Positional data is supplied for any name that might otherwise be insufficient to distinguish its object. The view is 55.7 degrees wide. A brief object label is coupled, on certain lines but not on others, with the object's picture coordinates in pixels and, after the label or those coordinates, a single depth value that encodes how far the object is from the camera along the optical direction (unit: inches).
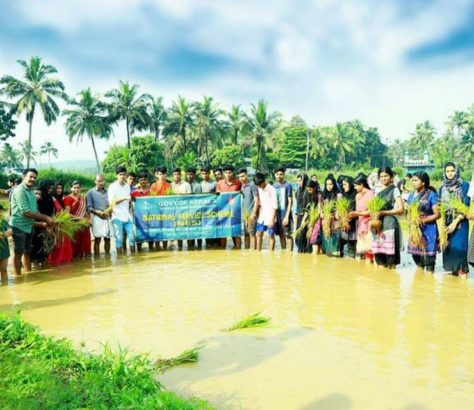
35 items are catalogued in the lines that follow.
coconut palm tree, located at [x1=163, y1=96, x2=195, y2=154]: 1788.9
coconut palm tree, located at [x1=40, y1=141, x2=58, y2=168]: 3767.2
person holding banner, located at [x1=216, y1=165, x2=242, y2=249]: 348.2
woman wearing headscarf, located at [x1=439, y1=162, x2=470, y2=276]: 233.0
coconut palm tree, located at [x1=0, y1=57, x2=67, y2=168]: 1476.4
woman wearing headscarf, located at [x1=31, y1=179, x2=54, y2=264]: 274.2
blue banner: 343.6
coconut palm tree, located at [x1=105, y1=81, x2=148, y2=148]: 1689.2
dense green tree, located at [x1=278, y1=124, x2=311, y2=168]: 2443.4
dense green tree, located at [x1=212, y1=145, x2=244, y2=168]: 1810.9
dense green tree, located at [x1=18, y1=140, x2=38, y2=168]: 3666.3
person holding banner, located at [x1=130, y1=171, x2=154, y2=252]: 343.4
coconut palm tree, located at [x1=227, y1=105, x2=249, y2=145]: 1918.1
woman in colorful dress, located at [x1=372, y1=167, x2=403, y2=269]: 254.4
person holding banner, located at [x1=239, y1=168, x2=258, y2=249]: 333.4
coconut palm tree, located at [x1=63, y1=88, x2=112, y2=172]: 1649.9
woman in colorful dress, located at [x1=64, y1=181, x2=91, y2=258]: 303.9
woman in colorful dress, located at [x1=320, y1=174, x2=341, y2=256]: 297.0
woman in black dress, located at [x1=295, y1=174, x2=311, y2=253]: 316.8
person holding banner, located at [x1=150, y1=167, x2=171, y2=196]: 347.3
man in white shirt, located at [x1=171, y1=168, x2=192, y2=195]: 348.8
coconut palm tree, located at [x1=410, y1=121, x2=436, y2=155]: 3324.3
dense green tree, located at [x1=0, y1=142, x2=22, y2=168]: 3184.1
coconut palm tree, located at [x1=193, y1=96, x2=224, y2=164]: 1819.6
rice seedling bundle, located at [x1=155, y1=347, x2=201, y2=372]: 126.6
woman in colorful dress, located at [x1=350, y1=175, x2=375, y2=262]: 270.8
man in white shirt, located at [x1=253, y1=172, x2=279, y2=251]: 319.9
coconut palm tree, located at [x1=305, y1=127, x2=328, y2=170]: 2511.1
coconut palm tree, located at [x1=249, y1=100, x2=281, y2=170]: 1849.2
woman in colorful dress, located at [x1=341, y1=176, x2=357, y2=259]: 285.9
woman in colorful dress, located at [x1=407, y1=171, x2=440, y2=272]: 240.4
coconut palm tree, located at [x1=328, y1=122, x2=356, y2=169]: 2768.2
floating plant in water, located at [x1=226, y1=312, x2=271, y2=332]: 140.1
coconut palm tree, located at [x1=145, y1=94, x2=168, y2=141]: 1875.0
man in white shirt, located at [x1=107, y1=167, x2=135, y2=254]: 321.1
